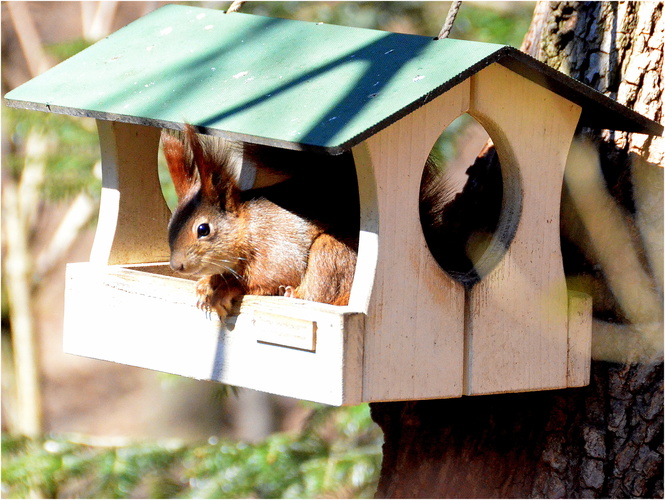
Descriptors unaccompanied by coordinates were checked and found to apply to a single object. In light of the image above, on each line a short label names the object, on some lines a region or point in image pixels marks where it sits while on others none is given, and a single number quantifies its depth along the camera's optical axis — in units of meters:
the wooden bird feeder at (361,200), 3.70
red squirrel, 4.44
